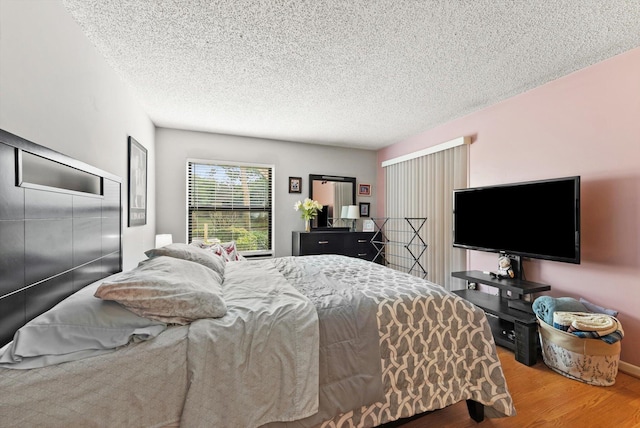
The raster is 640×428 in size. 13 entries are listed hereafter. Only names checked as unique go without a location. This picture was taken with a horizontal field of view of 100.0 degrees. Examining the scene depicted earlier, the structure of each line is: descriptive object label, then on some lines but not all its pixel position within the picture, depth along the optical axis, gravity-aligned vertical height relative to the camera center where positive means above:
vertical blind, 3.46 +0.19
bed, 0.95 -0.57
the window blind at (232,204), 4.01 +0.14
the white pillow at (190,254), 1.84 -0.30
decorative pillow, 2.90 -0.43
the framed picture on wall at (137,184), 2.63 +0.31
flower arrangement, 4.30 +0.08
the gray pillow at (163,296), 1.12 -0.36
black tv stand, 2.19 -0.88
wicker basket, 1.91 -1.05
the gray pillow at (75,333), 0.90 -0.45
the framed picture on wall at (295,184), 4.49 +0.48
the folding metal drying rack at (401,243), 4.06 -0.49
